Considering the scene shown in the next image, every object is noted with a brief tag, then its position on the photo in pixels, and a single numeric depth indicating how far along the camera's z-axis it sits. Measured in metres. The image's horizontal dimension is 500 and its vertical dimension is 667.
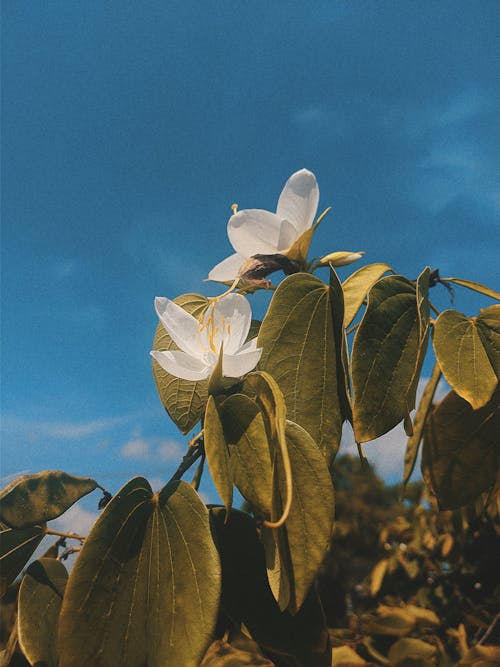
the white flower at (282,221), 0.51
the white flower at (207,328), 0.47
